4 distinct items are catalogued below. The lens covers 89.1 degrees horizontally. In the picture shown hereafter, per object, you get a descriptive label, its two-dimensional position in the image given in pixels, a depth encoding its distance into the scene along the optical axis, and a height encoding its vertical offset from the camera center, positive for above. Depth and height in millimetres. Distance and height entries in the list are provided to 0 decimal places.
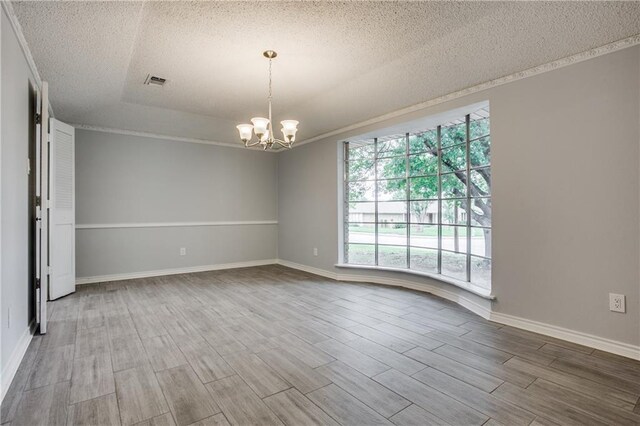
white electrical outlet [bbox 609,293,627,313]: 2463 -693
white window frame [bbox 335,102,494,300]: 3551 -146
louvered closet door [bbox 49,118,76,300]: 3932 +86
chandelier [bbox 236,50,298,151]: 2973 +797
